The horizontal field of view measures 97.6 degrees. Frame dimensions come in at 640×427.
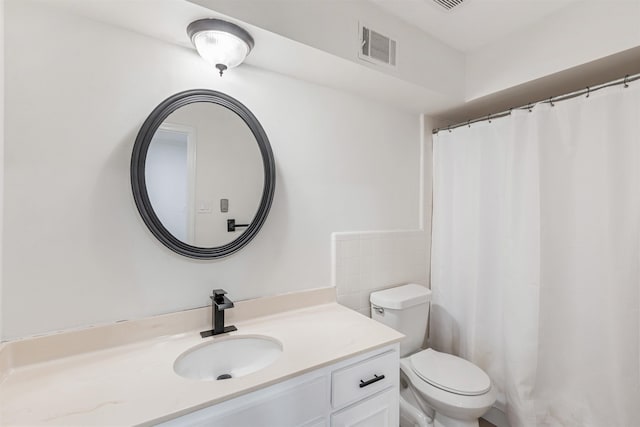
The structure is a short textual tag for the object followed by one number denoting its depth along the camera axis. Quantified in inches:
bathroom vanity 31.0
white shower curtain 51.3
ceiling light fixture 42.1
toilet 54.7
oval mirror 45.9
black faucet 47.5
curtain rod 50.1
